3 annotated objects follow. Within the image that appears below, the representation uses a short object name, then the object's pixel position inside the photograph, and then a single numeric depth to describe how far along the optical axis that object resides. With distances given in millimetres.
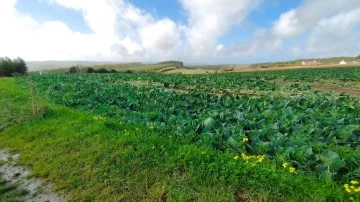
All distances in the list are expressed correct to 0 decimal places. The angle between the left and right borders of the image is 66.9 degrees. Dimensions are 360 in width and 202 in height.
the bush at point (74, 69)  57894
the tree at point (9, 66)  60344
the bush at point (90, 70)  56719
